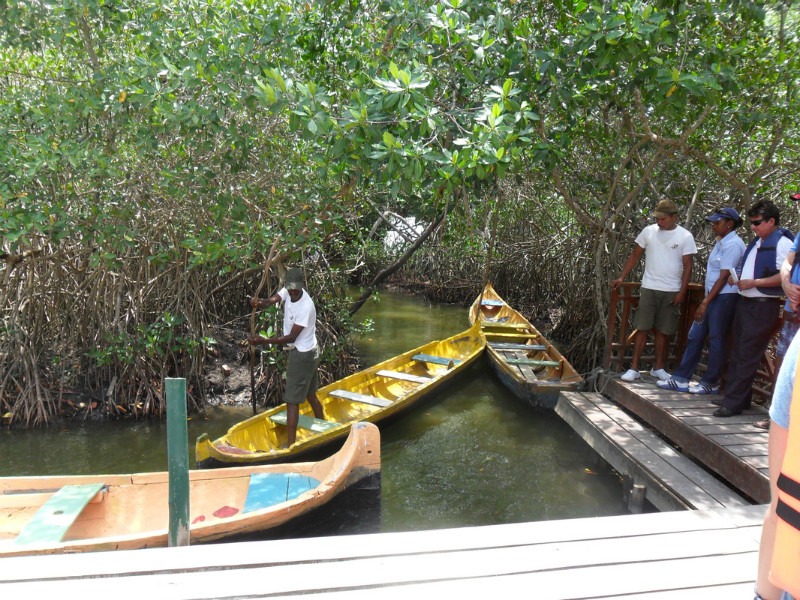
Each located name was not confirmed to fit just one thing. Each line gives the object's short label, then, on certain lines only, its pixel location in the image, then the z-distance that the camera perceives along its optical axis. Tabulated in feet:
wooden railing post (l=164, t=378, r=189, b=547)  9.22
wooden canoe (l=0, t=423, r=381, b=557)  10.32
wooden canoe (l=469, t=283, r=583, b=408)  21.03
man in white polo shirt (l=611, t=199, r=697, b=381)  15.44
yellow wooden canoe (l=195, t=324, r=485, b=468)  15.17
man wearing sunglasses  12.49
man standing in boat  15.93
